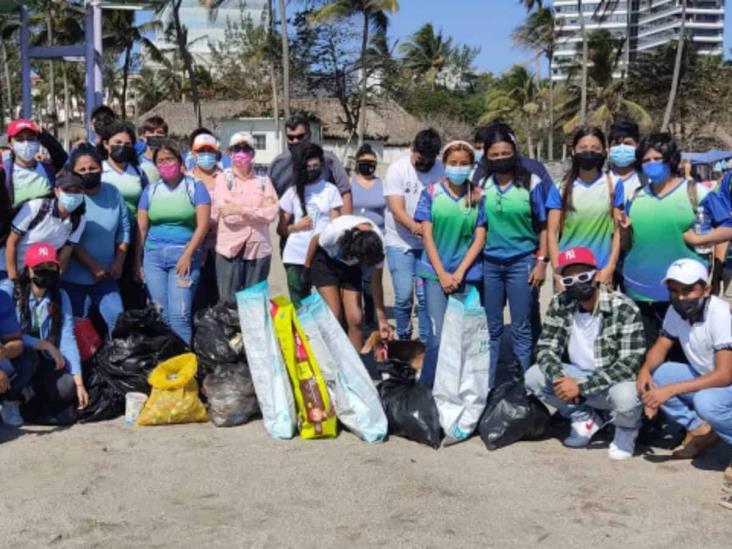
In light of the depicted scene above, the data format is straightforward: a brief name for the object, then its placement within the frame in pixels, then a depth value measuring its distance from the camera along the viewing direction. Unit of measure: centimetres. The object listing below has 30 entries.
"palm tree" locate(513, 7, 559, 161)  4378
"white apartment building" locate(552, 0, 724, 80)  4747
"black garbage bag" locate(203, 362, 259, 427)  546
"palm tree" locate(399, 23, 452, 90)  6400
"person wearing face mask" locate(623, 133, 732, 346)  516
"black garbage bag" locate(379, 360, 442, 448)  510
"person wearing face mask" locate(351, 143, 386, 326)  782
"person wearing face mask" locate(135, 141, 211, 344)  612
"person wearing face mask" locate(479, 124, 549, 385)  552
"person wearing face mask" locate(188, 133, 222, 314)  646
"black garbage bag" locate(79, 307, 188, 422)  566
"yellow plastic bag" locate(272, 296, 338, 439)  520
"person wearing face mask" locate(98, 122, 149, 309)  641
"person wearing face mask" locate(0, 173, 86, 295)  569
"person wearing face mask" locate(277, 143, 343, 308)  621
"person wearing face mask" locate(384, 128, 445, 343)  651
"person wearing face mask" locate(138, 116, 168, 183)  674
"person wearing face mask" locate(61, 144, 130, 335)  601
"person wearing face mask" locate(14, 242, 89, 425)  547
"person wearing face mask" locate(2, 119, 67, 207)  610
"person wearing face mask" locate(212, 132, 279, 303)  615
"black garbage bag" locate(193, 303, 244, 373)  566
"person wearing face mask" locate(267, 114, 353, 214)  643
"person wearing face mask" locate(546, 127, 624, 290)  560
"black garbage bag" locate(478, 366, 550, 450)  506
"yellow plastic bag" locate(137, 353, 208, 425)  546
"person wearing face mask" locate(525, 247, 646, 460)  482
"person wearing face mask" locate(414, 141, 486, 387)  557
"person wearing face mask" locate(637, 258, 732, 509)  440
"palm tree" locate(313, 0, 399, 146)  3325
